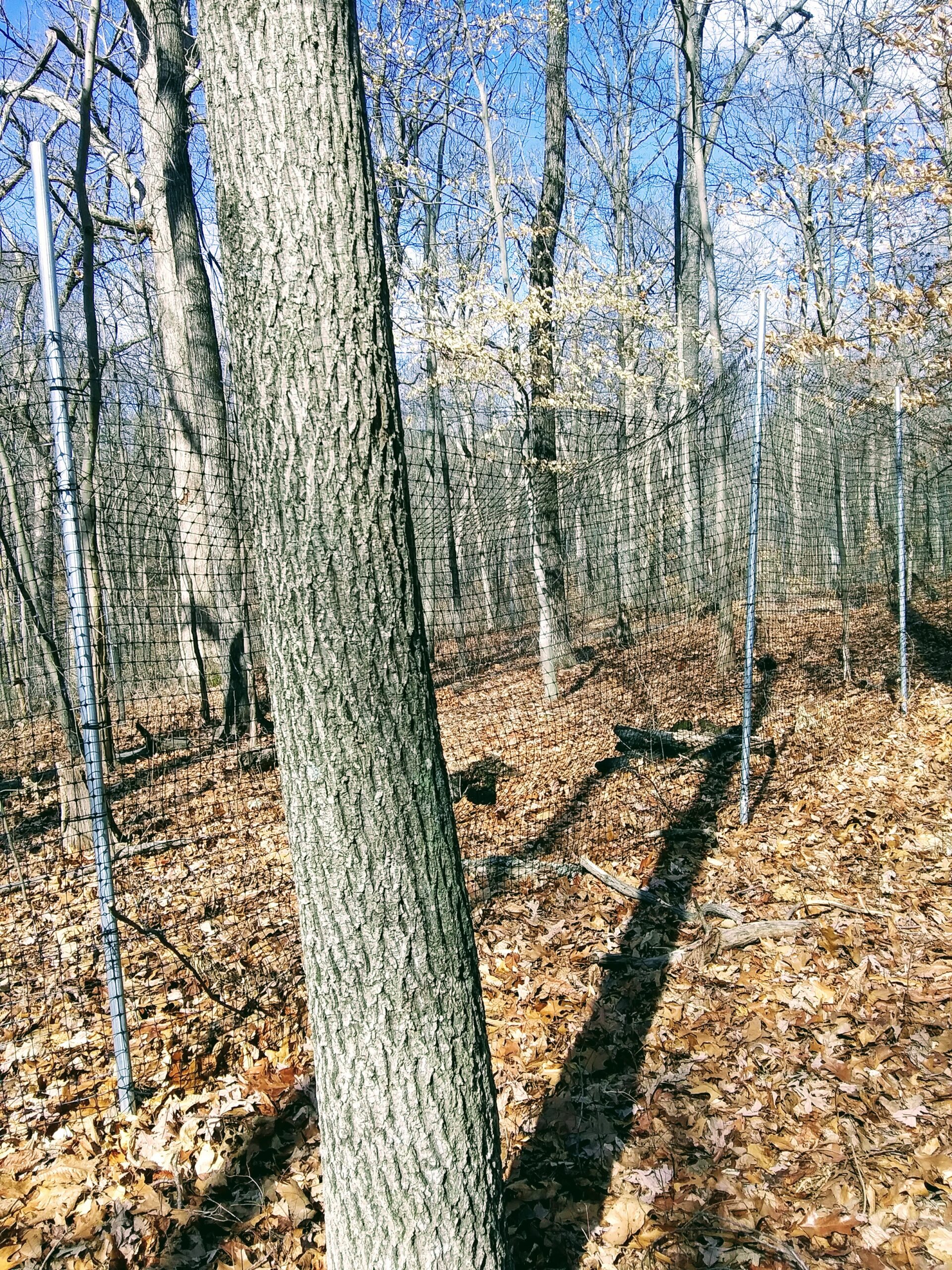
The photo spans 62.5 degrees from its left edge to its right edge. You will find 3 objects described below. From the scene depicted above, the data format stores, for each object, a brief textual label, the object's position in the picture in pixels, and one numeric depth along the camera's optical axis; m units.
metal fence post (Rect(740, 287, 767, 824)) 5.11
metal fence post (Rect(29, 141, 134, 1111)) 2.85
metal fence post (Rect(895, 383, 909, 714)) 7.24
